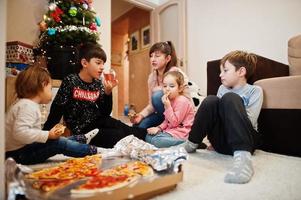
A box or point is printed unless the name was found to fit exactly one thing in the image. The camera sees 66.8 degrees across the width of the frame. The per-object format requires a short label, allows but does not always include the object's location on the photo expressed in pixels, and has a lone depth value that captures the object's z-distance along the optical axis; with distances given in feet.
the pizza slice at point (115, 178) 1.63
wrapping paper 2.17
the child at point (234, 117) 2.68
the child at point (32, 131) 2.82
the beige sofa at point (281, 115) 3.47
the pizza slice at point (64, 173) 1.72
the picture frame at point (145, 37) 12.38
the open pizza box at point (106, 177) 1.64
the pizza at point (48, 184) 1.66
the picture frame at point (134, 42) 13.61
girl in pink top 4.15
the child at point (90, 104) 4.04
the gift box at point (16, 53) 4.92
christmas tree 5.68
